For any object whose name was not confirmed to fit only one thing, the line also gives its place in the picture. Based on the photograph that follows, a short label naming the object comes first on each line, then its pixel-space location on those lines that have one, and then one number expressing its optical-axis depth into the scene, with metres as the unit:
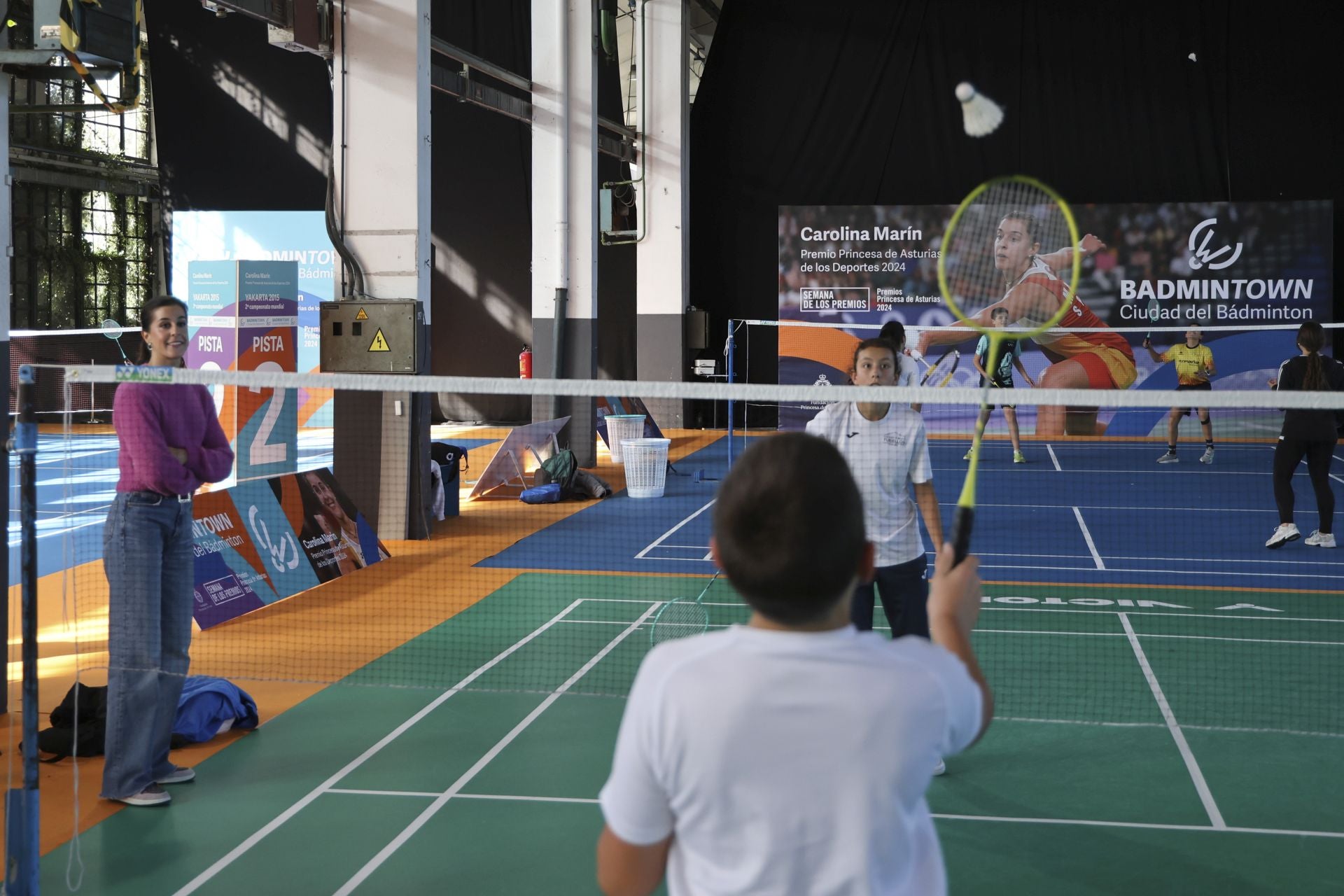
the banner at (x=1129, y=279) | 21.23
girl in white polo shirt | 5.28
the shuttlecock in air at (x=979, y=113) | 3.97
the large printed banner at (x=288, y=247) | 22.30
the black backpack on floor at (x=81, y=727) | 5.95
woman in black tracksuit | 10.20
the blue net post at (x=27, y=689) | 3.97
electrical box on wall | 11.28
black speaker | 22.84
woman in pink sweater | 5.07
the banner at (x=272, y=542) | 8.68
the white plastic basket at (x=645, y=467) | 14.72
